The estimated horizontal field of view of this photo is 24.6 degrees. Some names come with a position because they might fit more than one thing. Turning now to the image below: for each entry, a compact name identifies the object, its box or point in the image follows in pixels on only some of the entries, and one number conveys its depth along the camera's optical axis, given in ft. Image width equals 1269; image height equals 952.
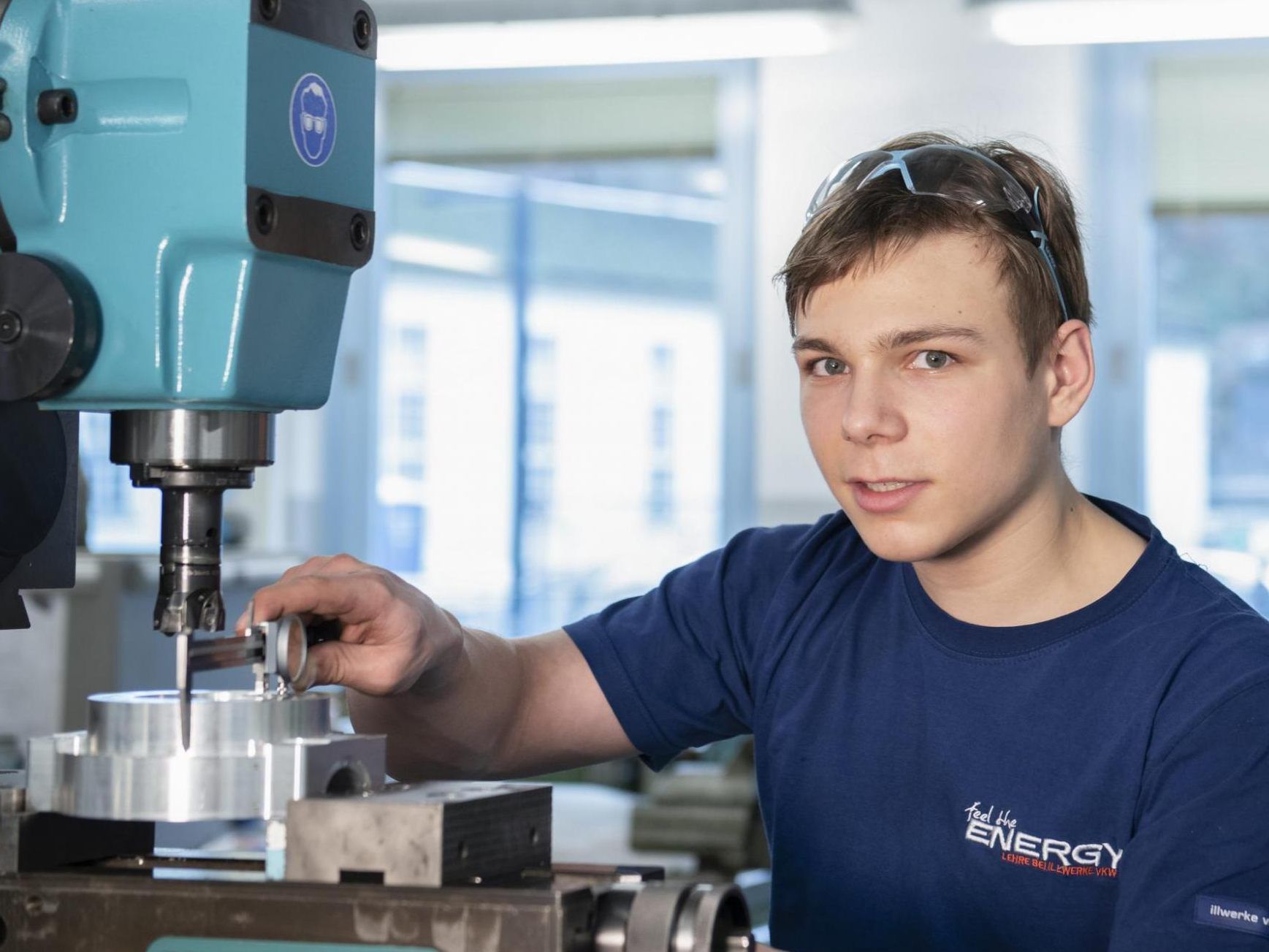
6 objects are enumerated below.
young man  4.86
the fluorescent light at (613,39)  12.79
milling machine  4.13
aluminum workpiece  4.23
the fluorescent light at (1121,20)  11.51
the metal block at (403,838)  4.08
